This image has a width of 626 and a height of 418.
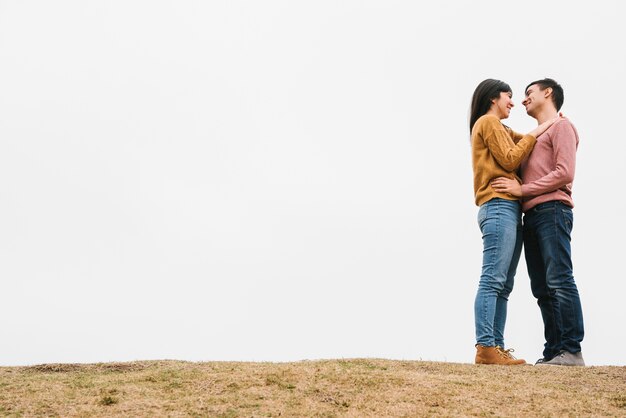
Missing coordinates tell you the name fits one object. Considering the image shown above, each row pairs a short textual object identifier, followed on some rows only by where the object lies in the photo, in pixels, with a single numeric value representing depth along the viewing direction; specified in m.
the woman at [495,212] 7.39
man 7.42
